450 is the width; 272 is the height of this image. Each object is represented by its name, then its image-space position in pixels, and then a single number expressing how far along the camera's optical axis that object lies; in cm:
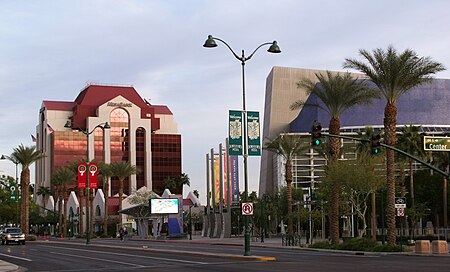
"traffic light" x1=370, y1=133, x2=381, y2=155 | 3466
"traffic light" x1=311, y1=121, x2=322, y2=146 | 3472
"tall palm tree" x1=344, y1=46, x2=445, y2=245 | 4478
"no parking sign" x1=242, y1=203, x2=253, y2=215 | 3646
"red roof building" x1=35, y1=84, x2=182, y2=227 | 16600
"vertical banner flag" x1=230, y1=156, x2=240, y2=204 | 9231
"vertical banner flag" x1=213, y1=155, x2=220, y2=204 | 9581
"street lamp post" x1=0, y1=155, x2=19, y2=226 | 9252
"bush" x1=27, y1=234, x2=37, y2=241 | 8646
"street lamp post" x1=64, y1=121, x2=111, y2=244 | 6674
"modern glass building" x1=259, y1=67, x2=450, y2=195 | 15412
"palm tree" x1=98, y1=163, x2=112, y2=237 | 11031
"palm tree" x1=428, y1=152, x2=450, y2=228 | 7449
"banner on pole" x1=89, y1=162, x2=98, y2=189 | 6323
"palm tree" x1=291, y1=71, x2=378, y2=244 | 5194
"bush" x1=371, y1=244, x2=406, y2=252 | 4441
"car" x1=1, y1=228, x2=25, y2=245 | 6812
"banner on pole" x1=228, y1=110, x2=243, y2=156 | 3694
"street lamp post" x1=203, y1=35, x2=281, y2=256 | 3519
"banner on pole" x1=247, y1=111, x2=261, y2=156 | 3684
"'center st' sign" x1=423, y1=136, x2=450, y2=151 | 3834
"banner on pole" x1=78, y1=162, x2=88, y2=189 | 6238
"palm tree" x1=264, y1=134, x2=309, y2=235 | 7531
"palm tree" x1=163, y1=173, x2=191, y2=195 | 17000
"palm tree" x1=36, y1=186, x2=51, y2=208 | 15862
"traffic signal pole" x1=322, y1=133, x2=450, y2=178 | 3654
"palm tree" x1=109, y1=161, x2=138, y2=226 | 10925
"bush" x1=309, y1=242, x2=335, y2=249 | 5148
